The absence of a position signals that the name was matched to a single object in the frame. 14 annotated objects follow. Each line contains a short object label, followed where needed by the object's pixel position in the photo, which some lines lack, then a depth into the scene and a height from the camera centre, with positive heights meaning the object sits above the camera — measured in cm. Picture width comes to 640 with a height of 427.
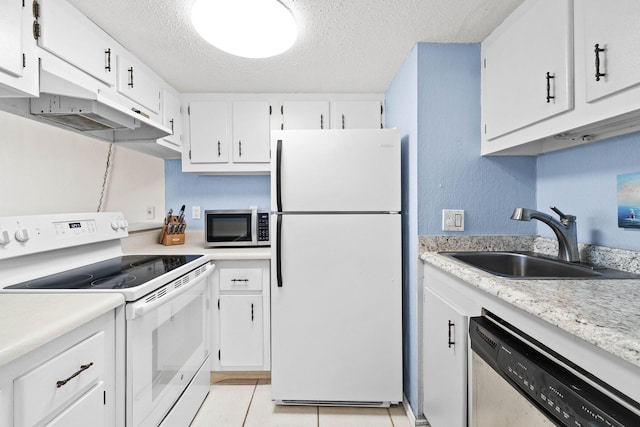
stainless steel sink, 130 -24
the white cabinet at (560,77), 92 +53
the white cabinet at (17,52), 104 +60
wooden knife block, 246 -17
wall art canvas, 116 +6
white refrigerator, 175 -26
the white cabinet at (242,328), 204 -77
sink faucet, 133 -6
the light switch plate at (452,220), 166 -3
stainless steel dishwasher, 60 -41
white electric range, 118 -32
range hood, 117 +48
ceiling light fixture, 127 +88
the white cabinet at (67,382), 73 -48
